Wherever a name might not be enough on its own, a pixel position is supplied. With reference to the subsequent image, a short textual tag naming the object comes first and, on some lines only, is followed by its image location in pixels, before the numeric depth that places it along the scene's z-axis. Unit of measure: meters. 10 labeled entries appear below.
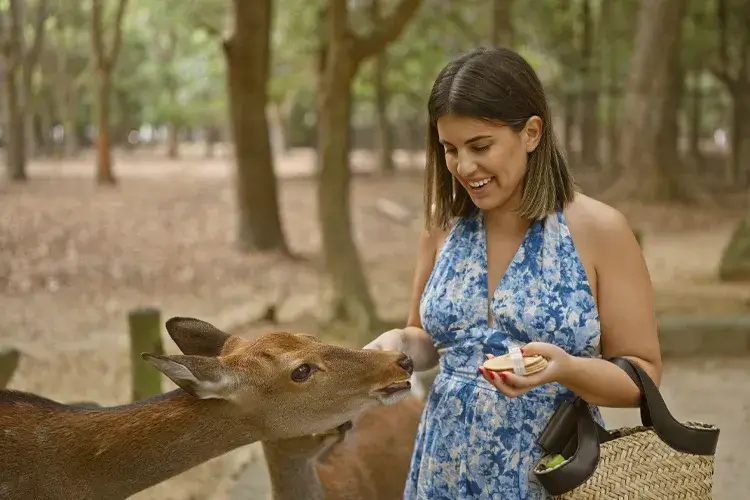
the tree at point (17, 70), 8.61
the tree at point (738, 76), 18.88
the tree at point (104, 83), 14.00
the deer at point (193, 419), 2.21
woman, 2.07
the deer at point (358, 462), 2.71
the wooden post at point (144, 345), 5.24
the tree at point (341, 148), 7.46
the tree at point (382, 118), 19.36
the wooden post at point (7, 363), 4.48
